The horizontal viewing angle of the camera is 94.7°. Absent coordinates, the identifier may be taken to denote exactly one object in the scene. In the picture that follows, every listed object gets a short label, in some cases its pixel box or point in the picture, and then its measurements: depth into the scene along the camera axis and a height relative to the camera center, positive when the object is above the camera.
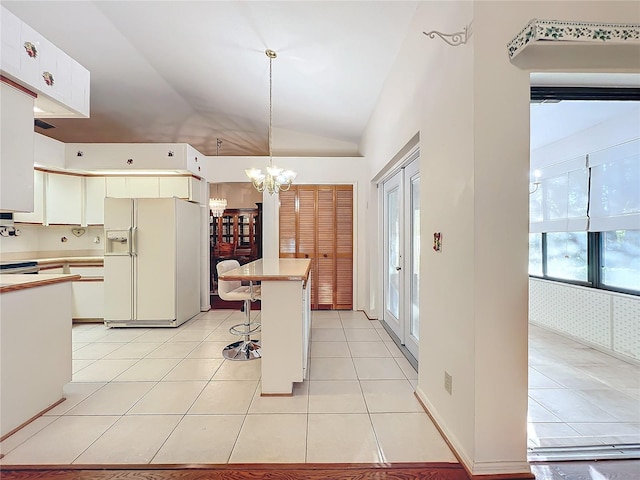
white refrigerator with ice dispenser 4.06 -0.33
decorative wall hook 1.57 +1.11
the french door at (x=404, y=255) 3.05 -0.18
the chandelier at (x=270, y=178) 3.46 +0.74
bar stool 2.98 -0.68
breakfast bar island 2.38 -0.76
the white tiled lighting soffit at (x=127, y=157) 4.17 +1.17
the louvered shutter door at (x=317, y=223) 4.93 +0.27
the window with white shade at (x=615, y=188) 2.96 +0.56
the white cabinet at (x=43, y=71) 1.81 +1.16
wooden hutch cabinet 7.50 +0.12
